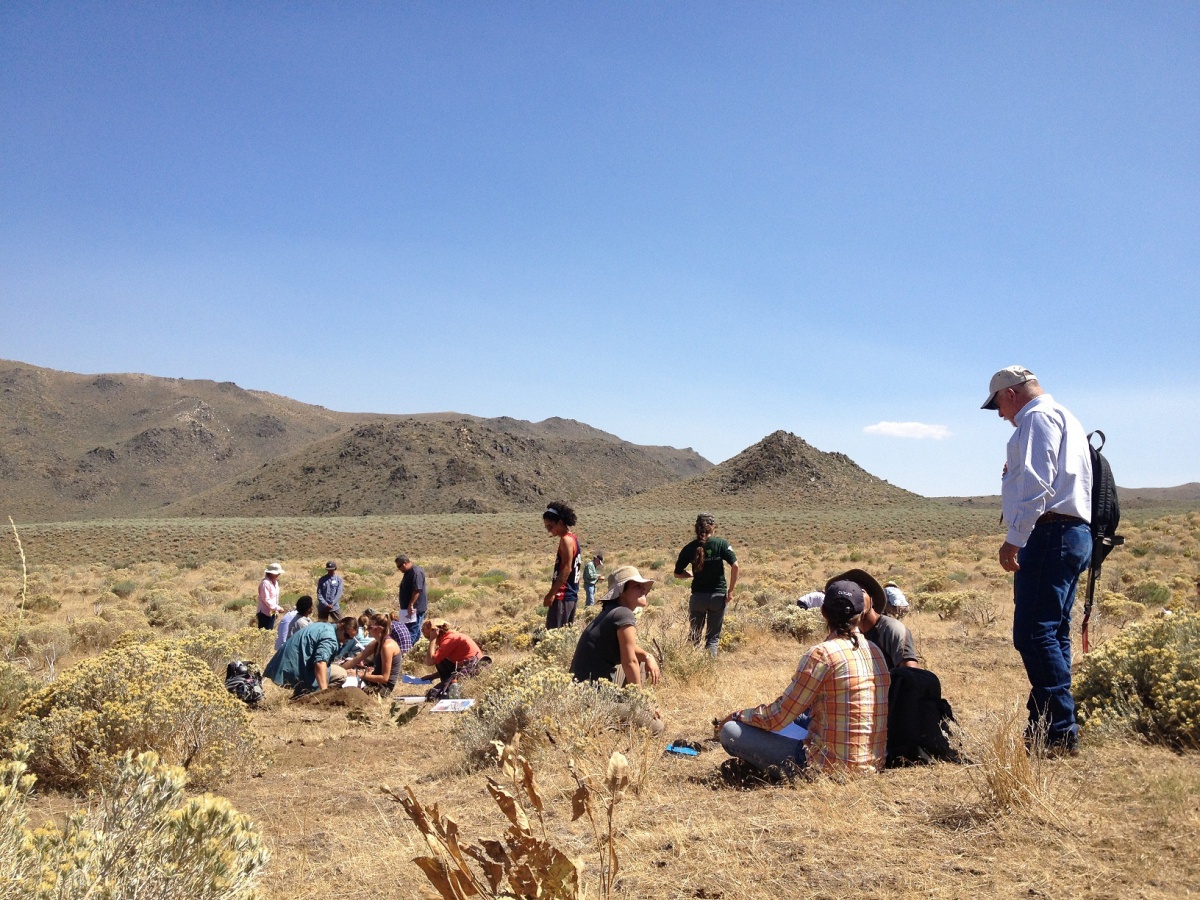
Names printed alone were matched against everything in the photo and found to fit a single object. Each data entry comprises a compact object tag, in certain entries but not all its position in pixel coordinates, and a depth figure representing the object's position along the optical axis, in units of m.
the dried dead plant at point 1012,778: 3.20
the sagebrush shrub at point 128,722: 5.10
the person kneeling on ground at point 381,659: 8.80
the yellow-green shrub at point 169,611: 15.11
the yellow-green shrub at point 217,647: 8.77
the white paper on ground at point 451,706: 7.55
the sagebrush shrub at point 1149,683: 4.14
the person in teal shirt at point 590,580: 14.38
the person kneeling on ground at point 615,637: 5.76
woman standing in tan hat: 12.35
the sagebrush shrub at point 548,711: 5.07
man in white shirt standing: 3.90
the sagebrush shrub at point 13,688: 5.82
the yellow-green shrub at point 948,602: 11.82
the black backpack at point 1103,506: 4.25
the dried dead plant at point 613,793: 1.82
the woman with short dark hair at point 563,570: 7.86
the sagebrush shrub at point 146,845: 2.27
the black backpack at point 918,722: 4.25
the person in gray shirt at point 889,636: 4.94
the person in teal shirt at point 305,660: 8.58
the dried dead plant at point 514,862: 1.99
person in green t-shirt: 8.02
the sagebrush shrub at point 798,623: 10.62
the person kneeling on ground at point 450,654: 8.31
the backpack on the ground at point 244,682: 8.01
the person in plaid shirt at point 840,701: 4.04
